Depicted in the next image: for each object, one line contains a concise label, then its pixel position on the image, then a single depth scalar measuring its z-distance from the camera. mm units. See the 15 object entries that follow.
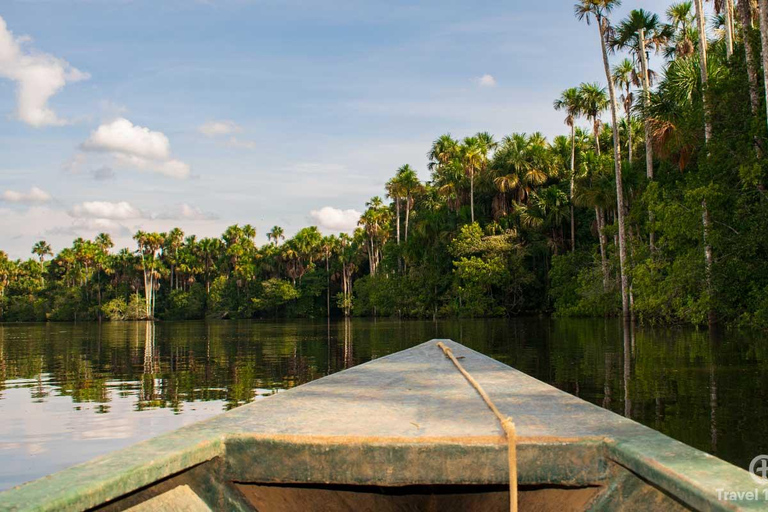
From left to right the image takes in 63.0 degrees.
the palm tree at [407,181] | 55594
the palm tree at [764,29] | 16383
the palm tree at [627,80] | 35778
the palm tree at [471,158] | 47156
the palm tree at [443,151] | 53750
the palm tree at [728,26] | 23234
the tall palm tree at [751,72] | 19266
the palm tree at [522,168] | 46906
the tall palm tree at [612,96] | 30062
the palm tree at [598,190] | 34719
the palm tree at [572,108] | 39869
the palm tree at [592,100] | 39031
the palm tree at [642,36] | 30031
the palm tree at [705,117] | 20312
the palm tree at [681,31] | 30484
